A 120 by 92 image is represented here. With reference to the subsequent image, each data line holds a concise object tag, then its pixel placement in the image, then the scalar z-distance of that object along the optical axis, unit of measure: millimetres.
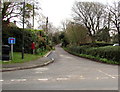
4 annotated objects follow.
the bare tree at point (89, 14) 31594
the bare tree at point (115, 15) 26453
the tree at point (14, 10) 19248
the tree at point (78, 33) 36269
